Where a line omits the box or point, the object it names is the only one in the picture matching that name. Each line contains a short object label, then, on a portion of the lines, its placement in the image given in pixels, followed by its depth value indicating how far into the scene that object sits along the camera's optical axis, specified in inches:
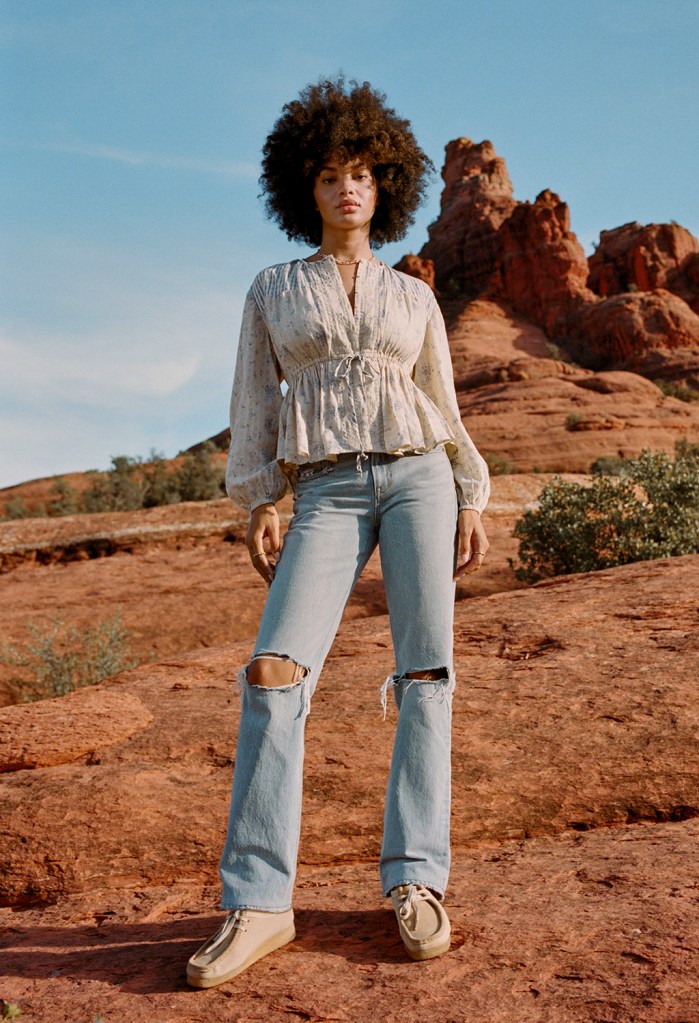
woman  102.7
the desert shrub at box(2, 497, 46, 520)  977.5
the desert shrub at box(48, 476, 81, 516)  900.6
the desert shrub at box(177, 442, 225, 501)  834.2
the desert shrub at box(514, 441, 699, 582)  382.0
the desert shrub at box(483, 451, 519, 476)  1015.3
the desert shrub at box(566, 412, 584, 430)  1173.7
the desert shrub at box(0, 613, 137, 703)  300.4
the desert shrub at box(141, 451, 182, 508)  844.6
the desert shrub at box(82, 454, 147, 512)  829.2
